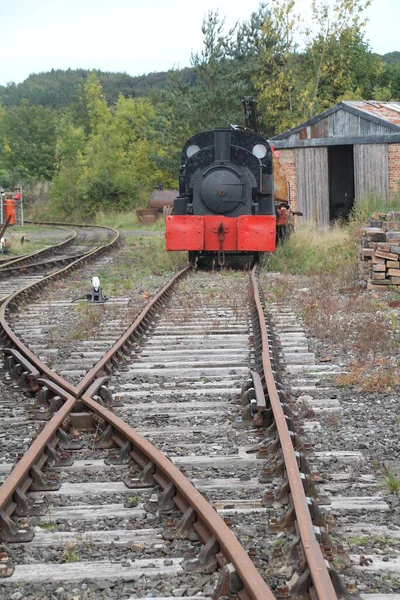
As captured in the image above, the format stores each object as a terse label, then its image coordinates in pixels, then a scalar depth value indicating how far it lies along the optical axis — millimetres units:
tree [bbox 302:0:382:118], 42781
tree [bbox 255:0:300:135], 43719
